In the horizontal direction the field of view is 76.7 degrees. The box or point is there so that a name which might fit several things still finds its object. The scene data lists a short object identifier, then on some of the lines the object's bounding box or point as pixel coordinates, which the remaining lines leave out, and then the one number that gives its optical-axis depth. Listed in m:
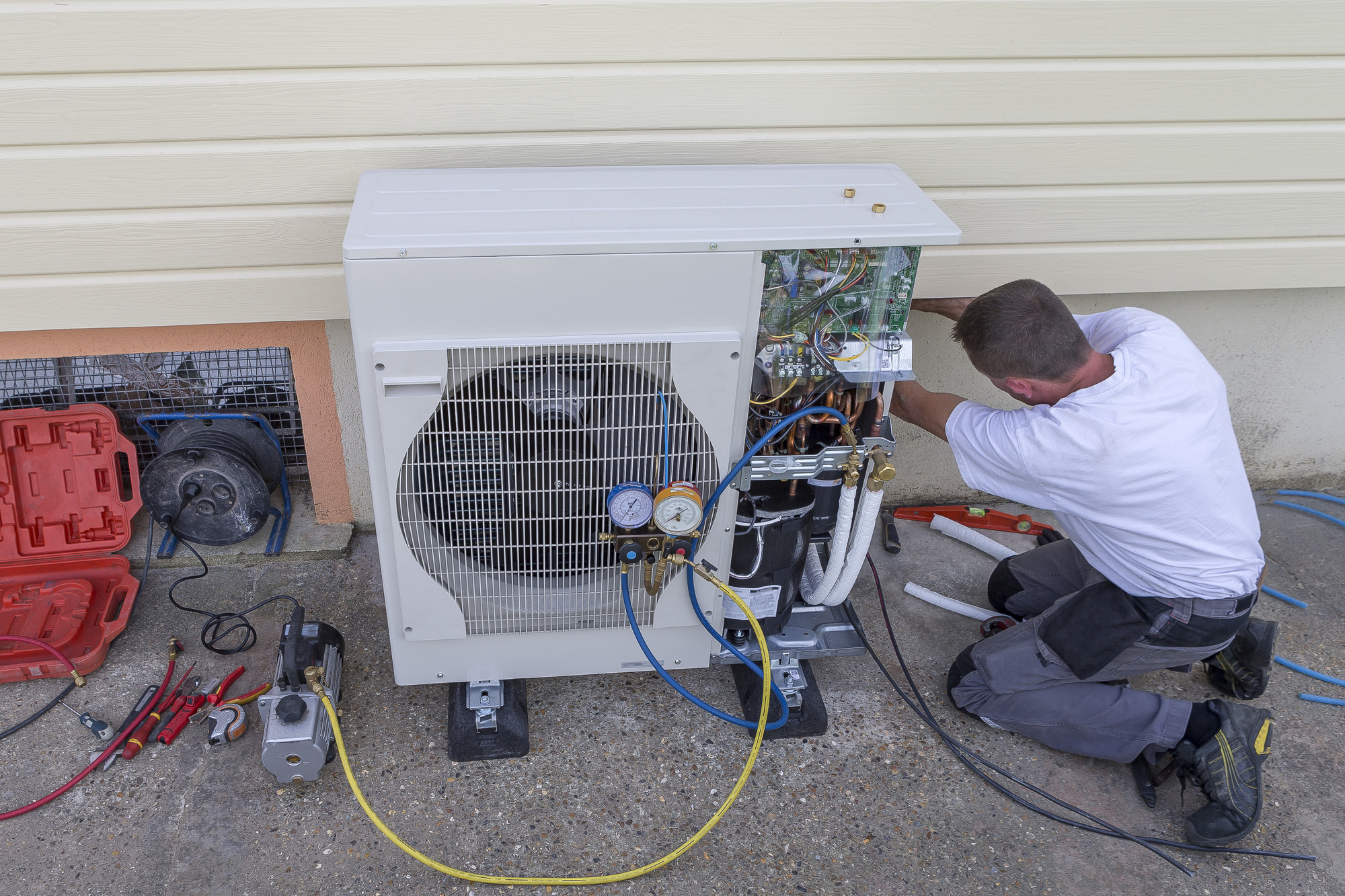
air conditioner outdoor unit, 1.54
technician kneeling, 1.80
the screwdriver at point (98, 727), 2.02
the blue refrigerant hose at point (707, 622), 1.72
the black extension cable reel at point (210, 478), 2.42
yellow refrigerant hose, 1.77
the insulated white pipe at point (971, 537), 2.77
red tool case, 2.37
